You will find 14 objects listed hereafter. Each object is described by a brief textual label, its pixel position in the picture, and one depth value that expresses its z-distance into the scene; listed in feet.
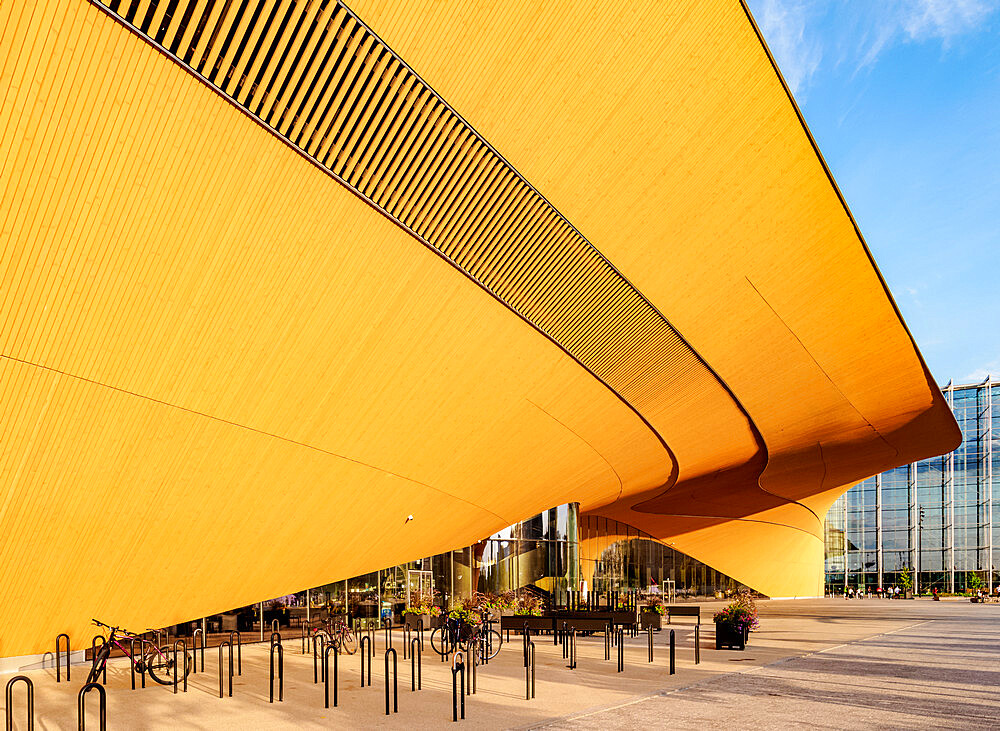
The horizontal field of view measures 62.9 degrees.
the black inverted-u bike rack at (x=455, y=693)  28.14
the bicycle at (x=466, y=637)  45.62
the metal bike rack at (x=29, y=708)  22.55
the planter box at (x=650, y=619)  67.43
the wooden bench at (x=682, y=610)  81.54
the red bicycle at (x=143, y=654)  34.12
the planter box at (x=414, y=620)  64.28
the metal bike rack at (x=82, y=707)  21.67
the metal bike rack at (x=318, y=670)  38.85
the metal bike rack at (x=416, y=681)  35.90
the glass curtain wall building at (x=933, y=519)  222.89
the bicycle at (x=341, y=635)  48.48
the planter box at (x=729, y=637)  55.06
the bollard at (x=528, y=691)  33.53
